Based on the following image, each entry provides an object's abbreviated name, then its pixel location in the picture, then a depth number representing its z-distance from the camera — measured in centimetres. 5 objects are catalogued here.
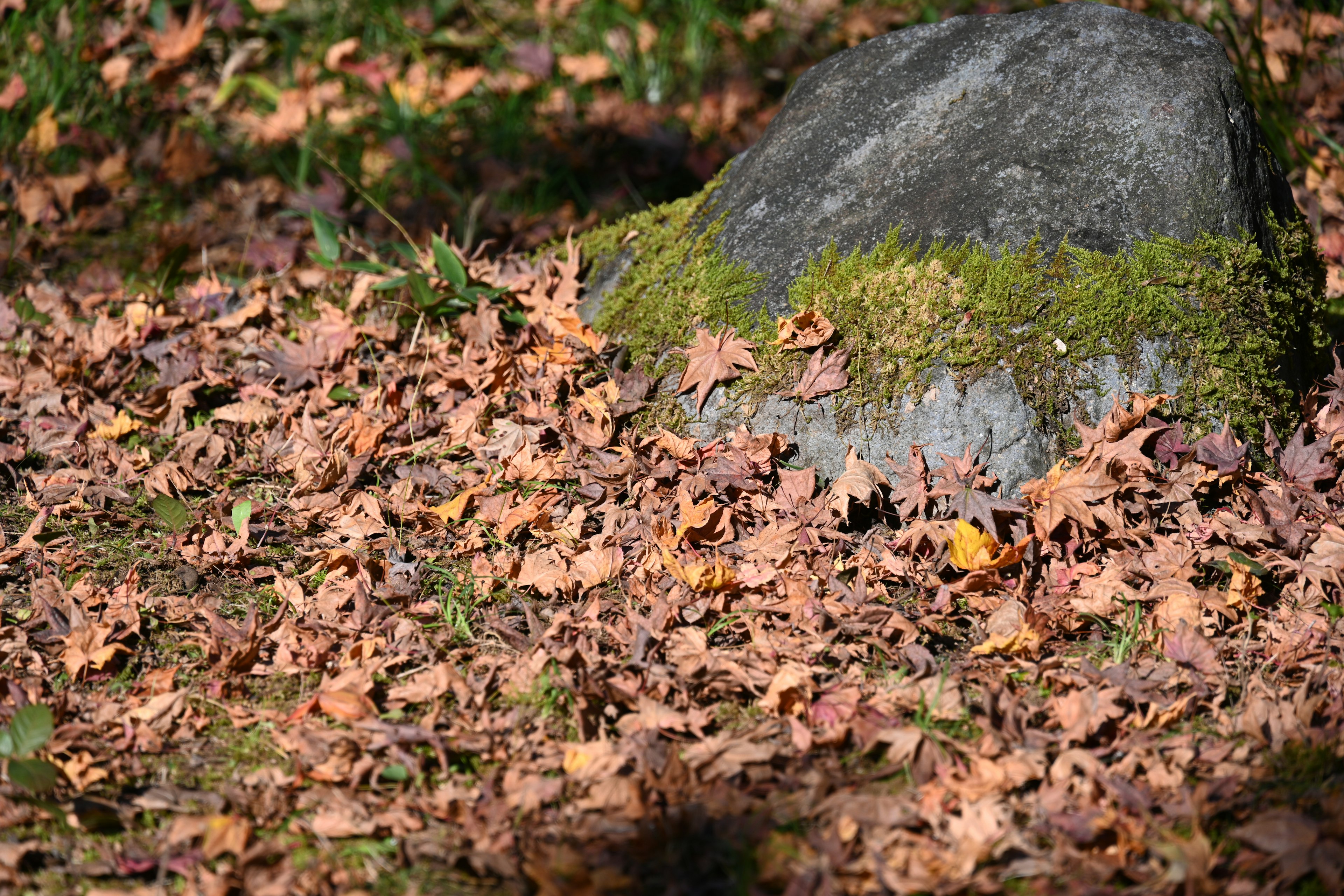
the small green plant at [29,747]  362
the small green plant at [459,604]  467
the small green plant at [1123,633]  435
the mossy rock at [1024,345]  519
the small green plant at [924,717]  399
